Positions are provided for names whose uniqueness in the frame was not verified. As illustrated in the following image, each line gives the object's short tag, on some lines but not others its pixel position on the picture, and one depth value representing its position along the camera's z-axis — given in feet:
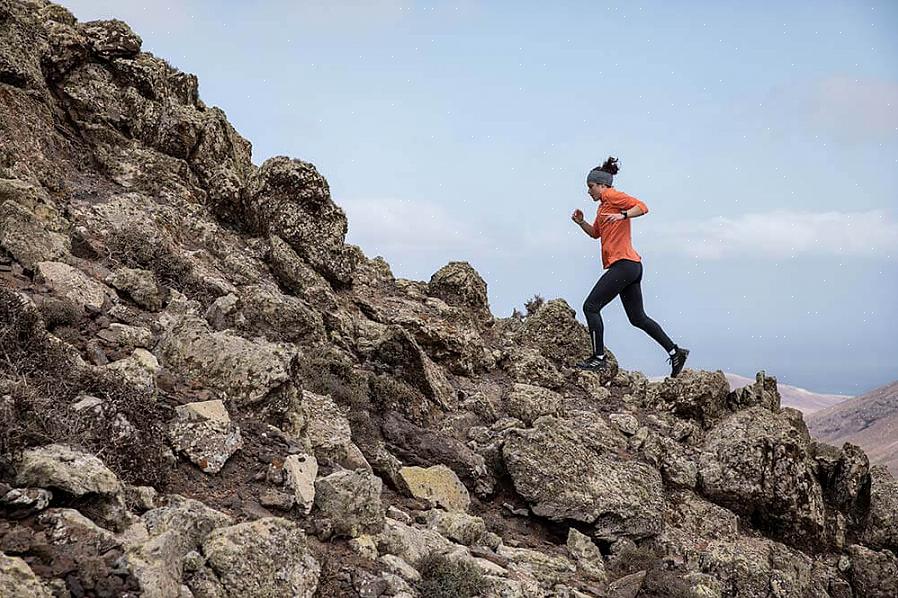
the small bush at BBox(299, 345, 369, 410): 31.71
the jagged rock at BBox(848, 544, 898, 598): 36.86
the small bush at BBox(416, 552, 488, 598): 19.36
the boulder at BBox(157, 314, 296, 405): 25.12
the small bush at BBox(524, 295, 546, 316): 60.97
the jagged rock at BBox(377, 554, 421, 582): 19.57
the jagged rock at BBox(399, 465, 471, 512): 28.19
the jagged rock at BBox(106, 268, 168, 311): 29.76
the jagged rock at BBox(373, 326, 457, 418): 37.99
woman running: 40.04
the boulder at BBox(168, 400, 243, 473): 21.25
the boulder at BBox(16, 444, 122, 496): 15.53
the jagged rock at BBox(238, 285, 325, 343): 34.76
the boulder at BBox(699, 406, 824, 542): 37.22
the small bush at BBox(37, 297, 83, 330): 23.98
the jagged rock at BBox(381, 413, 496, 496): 31.63
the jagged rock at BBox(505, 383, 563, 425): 39.58
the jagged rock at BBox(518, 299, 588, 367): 51.75
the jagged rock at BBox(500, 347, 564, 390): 46.16
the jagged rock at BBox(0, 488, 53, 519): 14.46
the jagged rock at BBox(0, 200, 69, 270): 27.78
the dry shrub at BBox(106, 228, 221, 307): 33.96
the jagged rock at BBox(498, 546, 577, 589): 24.15
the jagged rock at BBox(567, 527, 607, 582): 27.63
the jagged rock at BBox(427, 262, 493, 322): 54.49
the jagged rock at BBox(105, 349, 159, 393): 22.54
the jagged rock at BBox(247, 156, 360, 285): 45.80
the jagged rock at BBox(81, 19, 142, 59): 46.70
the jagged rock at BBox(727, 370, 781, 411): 47.29
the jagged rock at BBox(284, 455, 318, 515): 20.85
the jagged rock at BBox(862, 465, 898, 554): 40.19
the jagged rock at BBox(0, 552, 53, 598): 12.57
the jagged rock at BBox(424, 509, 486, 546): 24.73
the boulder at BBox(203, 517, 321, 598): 16.06
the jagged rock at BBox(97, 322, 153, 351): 25.12
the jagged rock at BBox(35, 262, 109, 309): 26.81
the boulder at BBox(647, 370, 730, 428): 45.85
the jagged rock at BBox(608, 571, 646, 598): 25.57
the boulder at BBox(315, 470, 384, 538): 20.36
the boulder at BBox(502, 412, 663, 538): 31.96
